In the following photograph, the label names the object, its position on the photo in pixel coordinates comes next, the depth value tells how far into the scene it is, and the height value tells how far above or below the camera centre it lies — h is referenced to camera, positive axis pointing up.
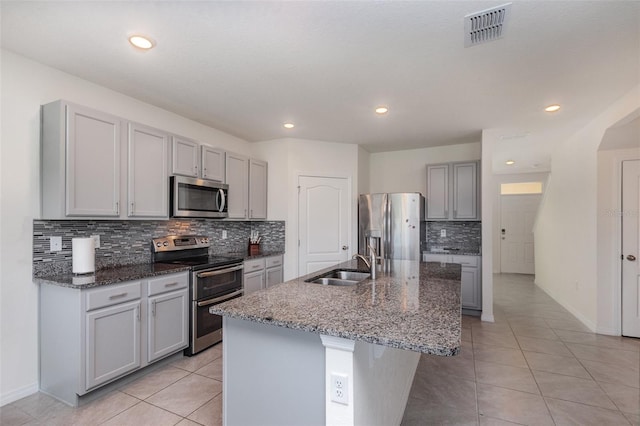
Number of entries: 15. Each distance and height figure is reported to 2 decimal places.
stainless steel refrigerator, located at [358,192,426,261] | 4.38 -0.14
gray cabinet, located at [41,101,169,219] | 2.29 +0.39
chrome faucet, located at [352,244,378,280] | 2.20 -0.37
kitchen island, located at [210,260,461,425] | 1.23 -0.60
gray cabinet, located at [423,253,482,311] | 4.14 -0.88
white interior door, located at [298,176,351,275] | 4.47 -0.12
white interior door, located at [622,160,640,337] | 3.46 -0.36
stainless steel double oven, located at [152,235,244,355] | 2.99 -0.68
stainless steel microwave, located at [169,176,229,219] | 3.08 +0.17
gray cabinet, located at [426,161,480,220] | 4.45 +0.33
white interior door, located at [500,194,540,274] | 7.27 -0.42
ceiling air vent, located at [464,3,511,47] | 1.77 +1.13
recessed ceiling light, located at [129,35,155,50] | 2.00 +1.12
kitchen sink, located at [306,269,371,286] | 2.36 -0.50
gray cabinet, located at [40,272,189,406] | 2.16 -0.89
